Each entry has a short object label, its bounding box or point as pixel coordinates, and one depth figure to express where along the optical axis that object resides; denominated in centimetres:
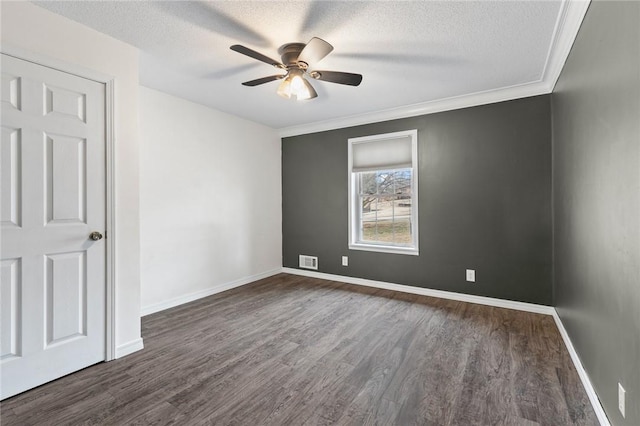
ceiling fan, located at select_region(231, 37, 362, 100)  212
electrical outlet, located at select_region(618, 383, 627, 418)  138
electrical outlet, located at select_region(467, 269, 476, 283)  362
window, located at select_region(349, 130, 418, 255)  407
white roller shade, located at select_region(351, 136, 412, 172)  408
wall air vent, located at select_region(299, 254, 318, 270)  488
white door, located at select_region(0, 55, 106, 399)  188
